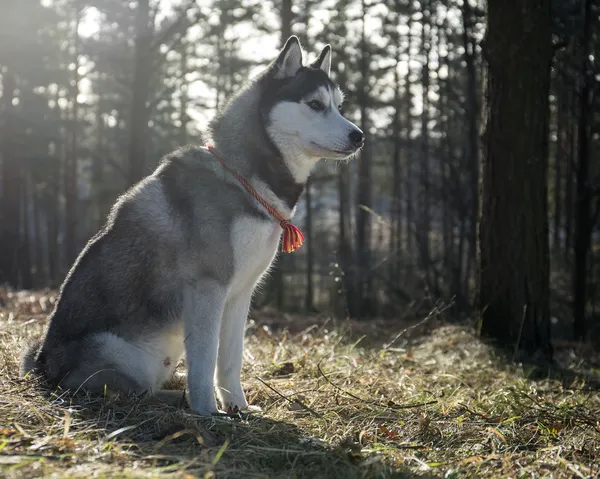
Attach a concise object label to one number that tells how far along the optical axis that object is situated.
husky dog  3.82
